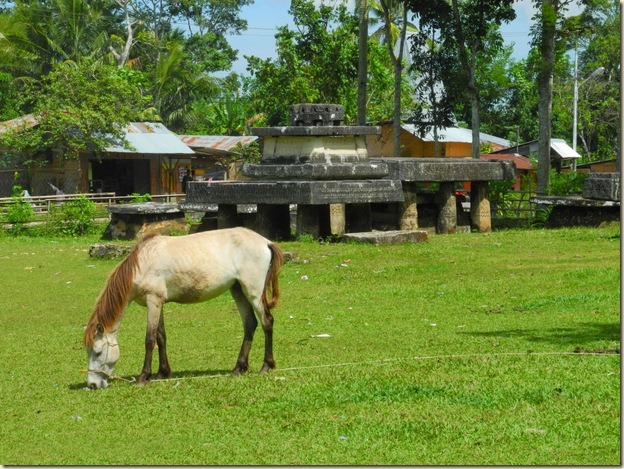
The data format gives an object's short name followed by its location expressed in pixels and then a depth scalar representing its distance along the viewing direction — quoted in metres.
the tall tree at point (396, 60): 39.22
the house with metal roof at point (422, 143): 54.50
